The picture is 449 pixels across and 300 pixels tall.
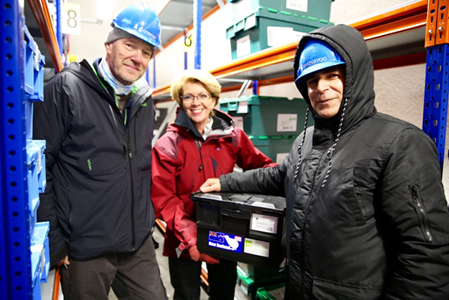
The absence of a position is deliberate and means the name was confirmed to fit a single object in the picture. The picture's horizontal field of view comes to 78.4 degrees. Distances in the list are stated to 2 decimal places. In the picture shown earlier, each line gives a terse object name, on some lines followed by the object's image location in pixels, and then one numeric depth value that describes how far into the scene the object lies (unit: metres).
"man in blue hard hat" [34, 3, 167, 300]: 1.21
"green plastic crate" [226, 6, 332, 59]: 1.89
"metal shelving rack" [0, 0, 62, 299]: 0.54
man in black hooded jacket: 0.77
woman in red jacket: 1.46
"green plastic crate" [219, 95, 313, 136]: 2.14
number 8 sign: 2.36
